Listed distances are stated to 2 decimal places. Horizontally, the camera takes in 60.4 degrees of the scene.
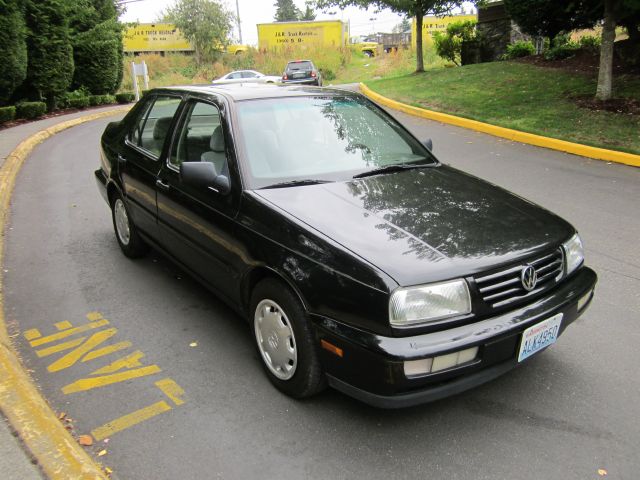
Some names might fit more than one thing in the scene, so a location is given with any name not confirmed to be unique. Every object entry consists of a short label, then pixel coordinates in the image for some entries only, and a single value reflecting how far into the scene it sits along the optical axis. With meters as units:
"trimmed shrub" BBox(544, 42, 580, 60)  16.48
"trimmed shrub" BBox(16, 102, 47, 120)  16.59
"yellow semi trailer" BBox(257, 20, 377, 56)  45.31
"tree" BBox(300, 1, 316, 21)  76.50
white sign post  23.61
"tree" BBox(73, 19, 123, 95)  21.25
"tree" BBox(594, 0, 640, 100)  10.47
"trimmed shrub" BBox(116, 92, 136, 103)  23.48
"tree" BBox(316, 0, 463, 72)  19.94
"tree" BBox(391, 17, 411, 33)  102.96
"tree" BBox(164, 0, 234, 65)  43.91
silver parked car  30.07
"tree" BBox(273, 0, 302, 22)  80.25
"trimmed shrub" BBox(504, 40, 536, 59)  18.94
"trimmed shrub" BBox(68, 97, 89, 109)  20.43
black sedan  2.52
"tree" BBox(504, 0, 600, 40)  12.36
